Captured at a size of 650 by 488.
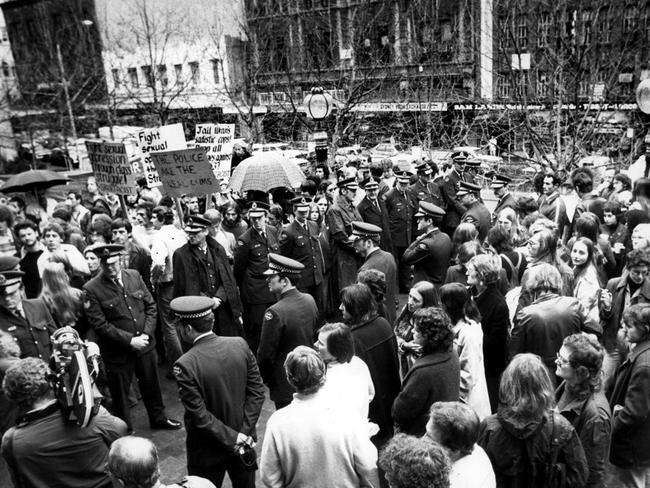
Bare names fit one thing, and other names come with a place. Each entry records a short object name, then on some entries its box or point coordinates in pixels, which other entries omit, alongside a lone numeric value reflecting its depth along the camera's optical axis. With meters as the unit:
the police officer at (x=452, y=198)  10.17
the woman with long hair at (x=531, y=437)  3.14
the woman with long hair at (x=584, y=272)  5.55
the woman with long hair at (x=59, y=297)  5.47
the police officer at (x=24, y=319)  5.03
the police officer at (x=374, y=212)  9.48
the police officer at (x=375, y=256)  6.31
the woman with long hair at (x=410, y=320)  4.56
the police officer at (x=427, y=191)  10.34
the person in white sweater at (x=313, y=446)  3.23
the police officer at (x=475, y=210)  8.12
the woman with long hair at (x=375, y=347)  4.45
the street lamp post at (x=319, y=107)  10.77
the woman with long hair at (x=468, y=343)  4.29
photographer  3.31
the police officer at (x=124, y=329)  5.61
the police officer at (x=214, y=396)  3.84
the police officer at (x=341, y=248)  8.42
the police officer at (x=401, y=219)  10.06
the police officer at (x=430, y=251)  6.84
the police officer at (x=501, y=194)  8.83
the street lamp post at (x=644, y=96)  9.02
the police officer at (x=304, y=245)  7.67
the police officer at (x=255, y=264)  7.40
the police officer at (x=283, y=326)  4.95
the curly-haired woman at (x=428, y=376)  3.78
